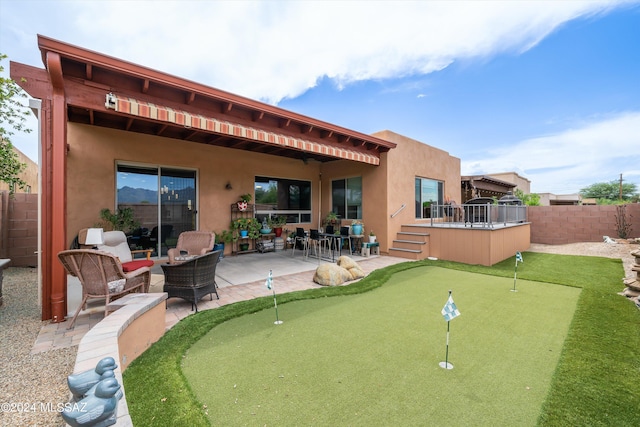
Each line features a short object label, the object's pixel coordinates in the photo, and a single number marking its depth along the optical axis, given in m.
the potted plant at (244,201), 8.66
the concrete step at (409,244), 8.42
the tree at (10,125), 6.04
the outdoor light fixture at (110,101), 3.91
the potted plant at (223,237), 8.42
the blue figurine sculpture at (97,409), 1.17
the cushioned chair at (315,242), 7.96
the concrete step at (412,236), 8.52
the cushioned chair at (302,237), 8.28
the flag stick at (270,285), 3.55
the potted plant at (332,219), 10.15
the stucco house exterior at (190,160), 3.55
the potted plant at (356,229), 8.89
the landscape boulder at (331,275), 5.40
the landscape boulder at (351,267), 5.94
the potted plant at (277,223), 9.71
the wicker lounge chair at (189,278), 3.97
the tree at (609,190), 32.97
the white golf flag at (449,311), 2.50
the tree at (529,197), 13.92
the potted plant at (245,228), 8.67
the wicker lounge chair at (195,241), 5.94
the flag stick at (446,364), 2.51
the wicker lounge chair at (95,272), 3.34
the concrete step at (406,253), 8.23
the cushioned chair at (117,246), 5.07
